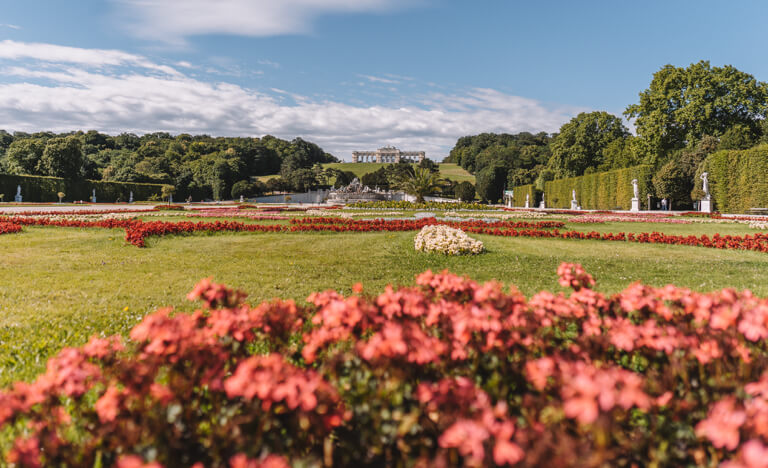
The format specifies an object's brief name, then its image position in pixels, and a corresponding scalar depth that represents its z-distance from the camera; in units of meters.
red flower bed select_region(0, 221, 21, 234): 10.88
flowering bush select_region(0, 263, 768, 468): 1.37
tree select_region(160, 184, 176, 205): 52.22
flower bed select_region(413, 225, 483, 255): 8.17
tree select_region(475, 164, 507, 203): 74.88
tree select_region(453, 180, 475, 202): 75.62
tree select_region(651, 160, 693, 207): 32.88
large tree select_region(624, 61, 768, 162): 34.19
